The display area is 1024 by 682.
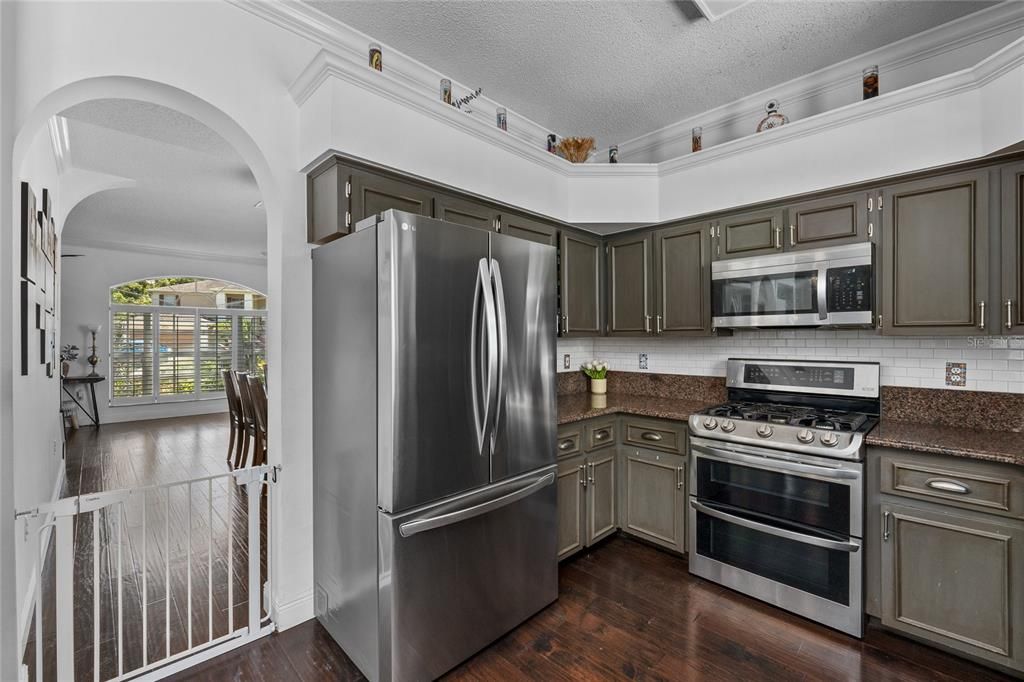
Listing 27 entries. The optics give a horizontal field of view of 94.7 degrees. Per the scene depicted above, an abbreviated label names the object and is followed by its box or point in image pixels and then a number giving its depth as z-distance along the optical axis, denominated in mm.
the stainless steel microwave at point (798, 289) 2451
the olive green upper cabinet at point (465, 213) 2482
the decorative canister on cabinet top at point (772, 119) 2865
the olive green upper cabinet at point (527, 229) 2861
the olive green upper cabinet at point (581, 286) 3271
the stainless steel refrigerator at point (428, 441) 1785
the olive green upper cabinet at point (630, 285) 3346
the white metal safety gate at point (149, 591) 1737
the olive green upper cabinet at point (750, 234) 2768
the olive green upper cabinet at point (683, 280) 3062
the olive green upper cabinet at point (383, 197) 2141
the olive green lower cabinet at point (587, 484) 2748
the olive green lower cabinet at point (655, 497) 2818
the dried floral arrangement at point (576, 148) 3279
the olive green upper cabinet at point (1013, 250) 2066
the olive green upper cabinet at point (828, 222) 2484
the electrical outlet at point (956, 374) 2418
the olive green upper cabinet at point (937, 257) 2170
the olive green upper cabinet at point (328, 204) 2094
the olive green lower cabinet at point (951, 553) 1865
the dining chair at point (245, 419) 4328
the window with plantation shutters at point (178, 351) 7680
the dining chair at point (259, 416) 3999
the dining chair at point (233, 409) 4789
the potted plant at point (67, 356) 6782
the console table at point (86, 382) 6836
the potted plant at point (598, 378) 3590
